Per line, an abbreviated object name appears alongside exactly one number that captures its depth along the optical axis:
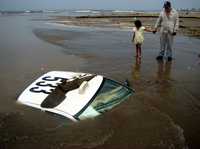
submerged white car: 3.91
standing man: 7.59
